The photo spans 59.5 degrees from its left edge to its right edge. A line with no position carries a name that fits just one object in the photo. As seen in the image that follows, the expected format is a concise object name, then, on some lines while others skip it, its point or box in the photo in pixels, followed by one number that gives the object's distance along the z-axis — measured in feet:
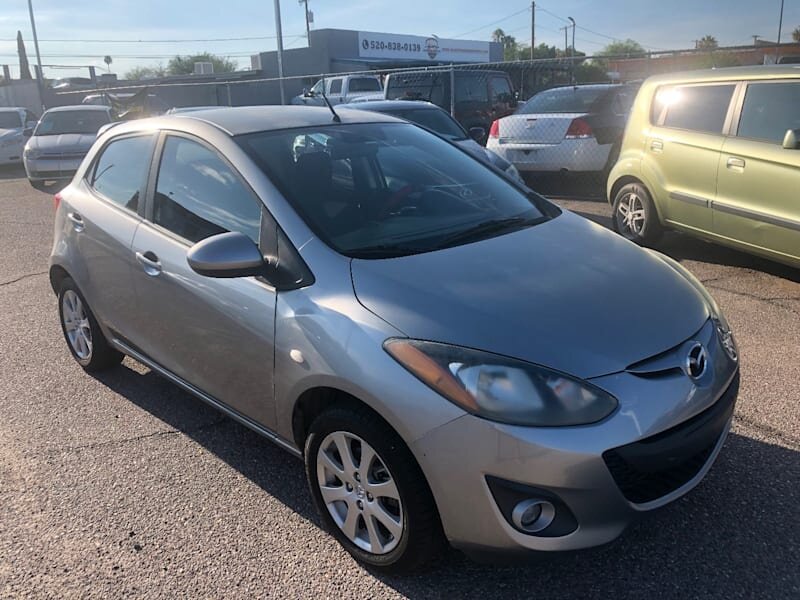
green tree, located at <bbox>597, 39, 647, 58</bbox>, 260.62
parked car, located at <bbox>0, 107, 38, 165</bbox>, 53.88
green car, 17.62
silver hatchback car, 7.06
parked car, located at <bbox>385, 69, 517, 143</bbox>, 47.03
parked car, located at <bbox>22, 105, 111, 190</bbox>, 43.19
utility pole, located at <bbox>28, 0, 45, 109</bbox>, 87.03
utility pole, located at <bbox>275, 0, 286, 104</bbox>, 93.25
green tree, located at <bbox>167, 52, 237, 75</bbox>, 234.58
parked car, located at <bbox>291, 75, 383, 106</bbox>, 72.90
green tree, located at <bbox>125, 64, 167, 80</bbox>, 221.93
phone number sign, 130.72
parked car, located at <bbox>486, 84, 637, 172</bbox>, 31.96
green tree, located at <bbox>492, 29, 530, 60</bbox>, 309.20
